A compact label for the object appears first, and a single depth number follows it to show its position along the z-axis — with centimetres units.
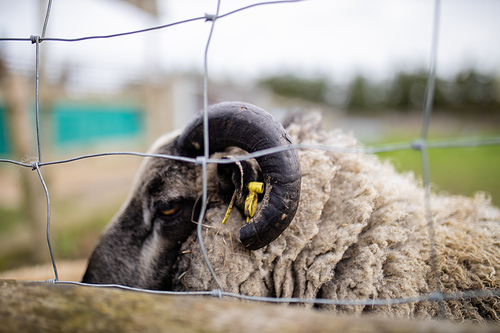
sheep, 48
